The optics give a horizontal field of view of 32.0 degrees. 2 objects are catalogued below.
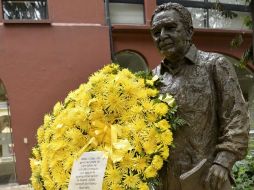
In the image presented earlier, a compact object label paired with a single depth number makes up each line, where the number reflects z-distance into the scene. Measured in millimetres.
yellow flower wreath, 2217
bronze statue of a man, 2307
